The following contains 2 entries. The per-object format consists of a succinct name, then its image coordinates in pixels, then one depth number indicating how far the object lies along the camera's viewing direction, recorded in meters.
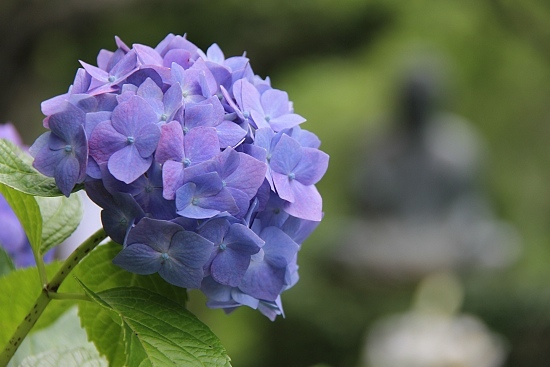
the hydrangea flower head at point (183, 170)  1.25
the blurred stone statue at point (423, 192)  8.37
